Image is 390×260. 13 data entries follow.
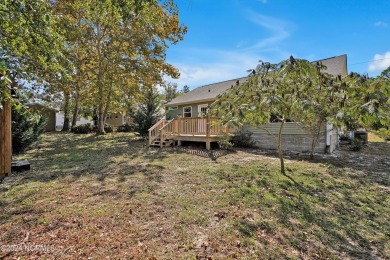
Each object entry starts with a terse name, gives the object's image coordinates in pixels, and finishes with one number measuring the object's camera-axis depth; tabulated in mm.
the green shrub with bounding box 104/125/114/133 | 21888
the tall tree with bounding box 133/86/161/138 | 13234
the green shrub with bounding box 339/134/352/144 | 13559
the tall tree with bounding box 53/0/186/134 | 14445
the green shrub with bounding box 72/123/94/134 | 20375
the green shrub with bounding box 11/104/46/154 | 8219
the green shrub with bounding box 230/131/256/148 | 10977
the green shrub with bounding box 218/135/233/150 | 7916
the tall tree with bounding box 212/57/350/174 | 3814
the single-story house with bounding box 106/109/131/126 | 32438
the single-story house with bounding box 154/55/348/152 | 9992
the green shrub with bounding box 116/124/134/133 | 23028
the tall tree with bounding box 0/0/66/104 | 3686
